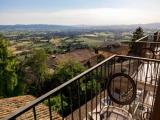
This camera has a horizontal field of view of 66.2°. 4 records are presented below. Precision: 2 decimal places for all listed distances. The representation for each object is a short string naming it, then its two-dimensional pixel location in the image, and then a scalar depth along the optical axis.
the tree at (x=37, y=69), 16.09
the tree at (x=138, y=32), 20.59
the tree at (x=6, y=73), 10.21
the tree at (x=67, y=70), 14.59
